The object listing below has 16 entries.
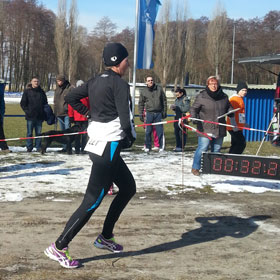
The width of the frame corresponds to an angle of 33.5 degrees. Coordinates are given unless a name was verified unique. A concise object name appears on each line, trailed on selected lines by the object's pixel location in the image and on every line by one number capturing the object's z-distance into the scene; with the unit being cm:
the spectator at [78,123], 1106
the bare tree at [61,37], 6203
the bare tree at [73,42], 6212
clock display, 695
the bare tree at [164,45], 6506
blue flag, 1253
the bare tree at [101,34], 7469
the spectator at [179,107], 1254
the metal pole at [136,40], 1233
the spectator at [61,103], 1149
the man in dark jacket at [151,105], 1197
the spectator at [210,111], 796
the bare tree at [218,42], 6506
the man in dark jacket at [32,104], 1144
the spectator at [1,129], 1084
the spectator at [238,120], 887
